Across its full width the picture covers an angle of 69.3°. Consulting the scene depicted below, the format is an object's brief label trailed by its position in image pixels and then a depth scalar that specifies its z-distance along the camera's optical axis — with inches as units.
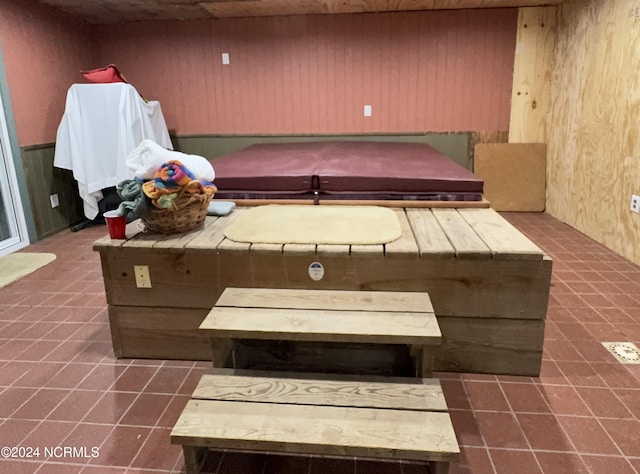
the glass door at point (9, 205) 146.3
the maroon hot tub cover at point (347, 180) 99.8
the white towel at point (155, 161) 76.2
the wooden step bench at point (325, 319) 58.1
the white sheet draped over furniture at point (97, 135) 157.2
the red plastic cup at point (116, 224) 77.6
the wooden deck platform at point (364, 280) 71.4
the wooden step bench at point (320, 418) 46.9
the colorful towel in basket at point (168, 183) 73.0
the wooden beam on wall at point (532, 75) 172.7
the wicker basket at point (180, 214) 77.3
